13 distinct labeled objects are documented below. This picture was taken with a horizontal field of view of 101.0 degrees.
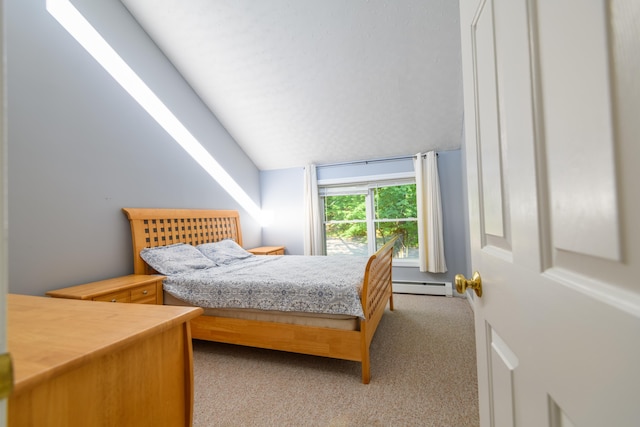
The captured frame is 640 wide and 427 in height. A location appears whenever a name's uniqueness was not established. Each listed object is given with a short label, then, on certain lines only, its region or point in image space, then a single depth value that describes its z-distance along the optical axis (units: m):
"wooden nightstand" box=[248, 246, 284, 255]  4.05
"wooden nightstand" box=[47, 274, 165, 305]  1.84
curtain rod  4.12
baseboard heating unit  3.81
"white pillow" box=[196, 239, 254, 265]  3.09
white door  0.29
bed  1.89
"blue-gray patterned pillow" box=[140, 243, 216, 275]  2.49
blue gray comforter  1.93
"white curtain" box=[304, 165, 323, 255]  4.42
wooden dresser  0.54
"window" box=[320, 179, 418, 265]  4.25
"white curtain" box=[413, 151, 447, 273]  3.82
